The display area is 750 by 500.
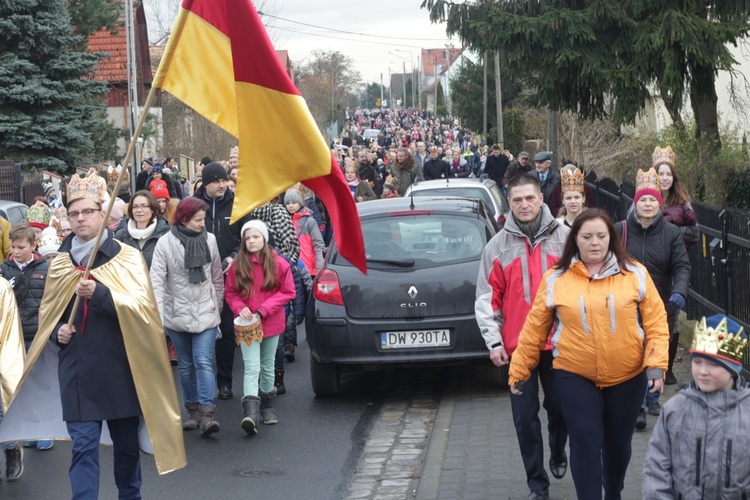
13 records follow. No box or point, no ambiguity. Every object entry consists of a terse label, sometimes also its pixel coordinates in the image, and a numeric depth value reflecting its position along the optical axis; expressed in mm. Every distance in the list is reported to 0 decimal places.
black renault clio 9305
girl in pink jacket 8656
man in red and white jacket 6301
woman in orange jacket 5391
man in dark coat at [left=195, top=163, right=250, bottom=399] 10021
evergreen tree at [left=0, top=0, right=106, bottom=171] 29953
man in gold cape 5809
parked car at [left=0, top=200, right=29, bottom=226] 16656
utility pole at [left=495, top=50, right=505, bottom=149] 46769
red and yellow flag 5398
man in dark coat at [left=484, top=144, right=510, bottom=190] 27328
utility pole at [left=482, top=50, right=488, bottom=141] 57531
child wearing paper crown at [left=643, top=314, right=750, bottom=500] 4145
